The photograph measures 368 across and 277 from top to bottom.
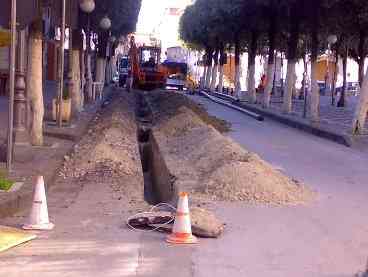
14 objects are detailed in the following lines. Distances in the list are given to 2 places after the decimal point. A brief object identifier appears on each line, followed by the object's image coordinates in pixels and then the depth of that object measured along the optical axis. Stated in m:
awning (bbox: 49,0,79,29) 20.97
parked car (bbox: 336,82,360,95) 72.07
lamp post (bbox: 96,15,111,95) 37.31
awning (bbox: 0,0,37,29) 13.61
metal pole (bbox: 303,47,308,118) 31.38
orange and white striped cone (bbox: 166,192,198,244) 8.28
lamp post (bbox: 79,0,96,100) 24.30
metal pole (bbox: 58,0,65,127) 18.64
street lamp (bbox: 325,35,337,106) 35.69
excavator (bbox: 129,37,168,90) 54.34
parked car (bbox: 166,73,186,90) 68.88
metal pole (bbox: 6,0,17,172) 11.43
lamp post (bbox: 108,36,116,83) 48.27
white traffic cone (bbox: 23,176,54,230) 8.93
